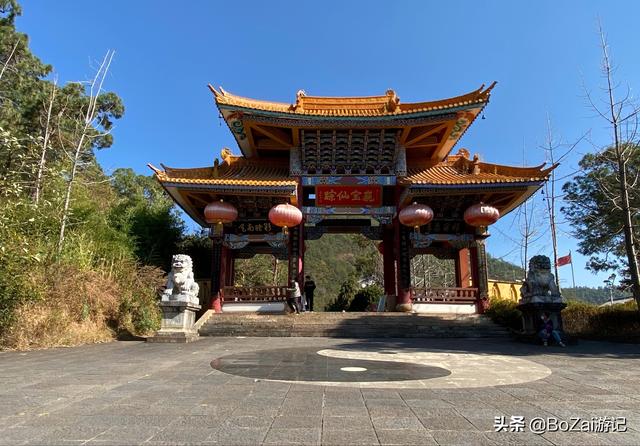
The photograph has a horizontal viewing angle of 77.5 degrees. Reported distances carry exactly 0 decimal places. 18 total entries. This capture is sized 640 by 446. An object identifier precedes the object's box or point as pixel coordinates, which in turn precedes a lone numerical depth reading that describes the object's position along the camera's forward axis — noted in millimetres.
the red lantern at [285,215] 12273
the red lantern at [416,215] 12492
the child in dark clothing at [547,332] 8383
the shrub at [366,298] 18938
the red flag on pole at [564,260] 18312
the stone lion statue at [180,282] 9644
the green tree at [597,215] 17938
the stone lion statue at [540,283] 8883
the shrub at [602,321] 9570
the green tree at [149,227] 14836
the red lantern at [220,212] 12750
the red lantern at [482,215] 12344
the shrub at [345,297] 23542
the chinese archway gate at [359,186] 12852
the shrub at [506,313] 10867
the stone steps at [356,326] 10477
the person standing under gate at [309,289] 13828
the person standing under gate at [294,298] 12281
